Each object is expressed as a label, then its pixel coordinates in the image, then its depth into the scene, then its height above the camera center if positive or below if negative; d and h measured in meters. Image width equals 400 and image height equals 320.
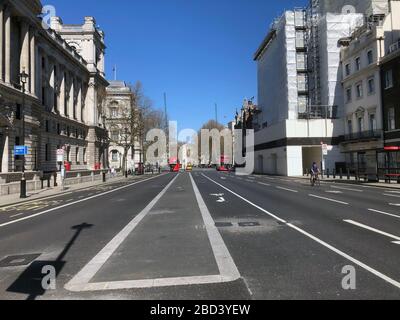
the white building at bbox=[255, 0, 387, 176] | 52.97 +11.49
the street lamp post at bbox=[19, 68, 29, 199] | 23.88 -1.11
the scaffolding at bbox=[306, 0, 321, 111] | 55.91 +15.79
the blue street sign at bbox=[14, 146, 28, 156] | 27.94 +1.49
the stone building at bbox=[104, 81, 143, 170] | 67.06 +9.56
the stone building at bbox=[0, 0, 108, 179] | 38.88 +11.56
